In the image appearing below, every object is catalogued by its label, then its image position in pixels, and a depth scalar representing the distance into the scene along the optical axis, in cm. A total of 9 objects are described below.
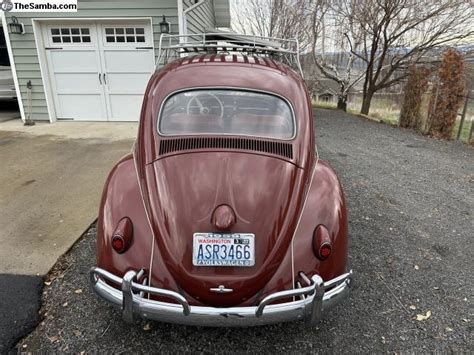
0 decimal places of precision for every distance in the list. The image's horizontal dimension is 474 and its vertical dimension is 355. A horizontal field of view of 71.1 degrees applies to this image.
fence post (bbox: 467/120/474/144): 831
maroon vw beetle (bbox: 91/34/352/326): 193
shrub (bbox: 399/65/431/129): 941
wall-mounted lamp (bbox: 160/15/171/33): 746
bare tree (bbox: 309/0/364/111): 1211
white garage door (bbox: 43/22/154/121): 798
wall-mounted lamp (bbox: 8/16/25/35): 763
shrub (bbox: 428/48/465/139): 855
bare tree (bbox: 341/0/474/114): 1048
